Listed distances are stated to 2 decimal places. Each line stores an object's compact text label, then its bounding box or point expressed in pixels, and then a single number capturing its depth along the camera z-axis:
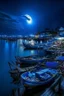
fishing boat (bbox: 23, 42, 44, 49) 22.17
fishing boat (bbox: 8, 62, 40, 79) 7.23
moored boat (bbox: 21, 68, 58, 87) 5.39
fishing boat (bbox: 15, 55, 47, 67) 9.97
